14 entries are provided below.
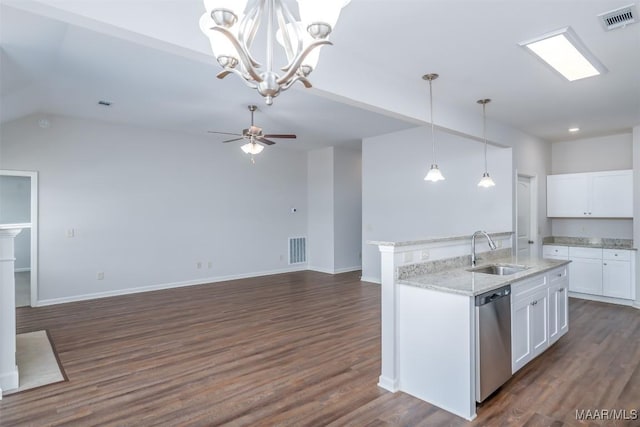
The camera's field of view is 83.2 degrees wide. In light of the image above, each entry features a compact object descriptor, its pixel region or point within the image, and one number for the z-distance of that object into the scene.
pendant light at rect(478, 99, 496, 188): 4.20
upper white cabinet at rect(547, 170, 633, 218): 5.52
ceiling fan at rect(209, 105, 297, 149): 4.95
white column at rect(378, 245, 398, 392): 2.83
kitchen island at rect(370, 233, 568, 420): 2.48
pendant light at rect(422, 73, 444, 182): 3.47
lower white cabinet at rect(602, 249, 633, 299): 5.28
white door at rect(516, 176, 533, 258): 5.68
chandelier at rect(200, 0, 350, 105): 1.46
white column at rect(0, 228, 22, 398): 2.79
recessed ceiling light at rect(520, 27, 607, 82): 2.72
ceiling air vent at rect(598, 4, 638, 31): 2.37
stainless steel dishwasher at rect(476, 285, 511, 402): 2.50
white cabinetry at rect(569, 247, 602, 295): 5.56
